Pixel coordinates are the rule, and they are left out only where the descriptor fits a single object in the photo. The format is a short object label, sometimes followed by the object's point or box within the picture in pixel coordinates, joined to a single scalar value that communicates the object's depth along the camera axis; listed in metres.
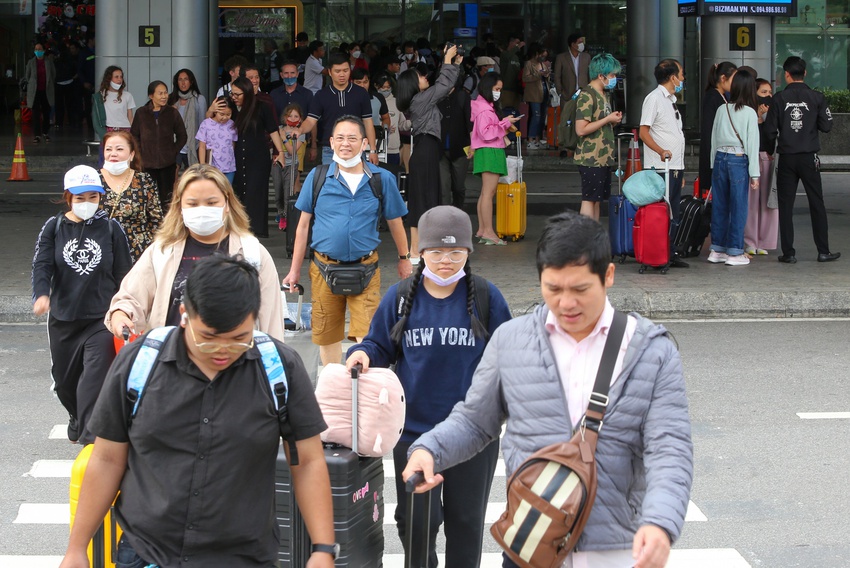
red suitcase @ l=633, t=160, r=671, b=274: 12.19
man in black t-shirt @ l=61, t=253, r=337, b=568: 3.45
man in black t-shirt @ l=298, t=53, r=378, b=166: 12.88
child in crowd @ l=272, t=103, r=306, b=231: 14.16
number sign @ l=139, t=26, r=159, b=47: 21.36
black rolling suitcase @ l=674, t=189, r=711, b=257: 13.16
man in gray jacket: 3.53
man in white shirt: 12.35
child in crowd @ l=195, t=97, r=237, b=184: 13.75
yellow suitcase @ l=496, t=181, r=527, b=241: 14.37
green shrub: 25.06
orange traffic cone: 20.50
